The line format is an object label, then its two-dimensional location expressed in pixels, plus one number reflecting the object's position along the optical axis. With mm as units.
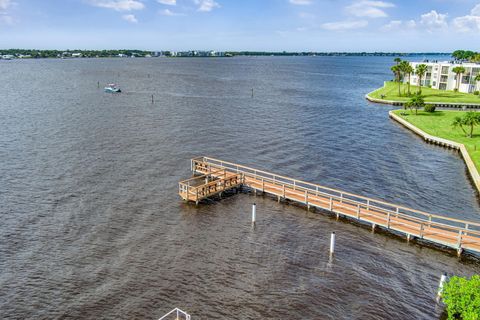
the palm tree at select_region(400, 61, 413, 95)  119625
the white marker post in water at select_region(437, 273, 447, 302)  24453
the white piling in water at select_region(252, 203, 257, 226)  35219
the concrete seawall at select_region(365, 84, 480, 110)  95750
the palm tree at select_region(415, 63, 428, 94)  111175
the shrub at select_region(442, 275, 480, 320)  19328
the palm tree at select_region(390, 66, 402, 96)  123000
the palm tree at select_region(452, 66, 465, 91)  111819
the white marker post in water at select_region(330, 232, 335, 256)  30281
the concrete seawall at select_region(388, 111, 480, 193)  47119
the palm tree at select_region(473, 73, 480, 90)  104488
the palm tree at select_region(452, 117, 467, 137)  64588
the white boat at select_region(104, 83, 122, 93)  131750
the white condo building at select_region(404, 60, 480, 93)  116438
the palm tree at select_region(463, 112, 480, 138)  61219
